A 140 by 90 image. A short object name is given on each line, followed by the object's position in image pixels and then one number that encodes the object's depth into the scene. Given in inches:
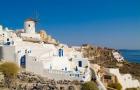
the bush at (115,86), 911.2
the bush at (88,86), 744.8
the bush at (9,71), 771.3
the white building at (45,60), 774.6
